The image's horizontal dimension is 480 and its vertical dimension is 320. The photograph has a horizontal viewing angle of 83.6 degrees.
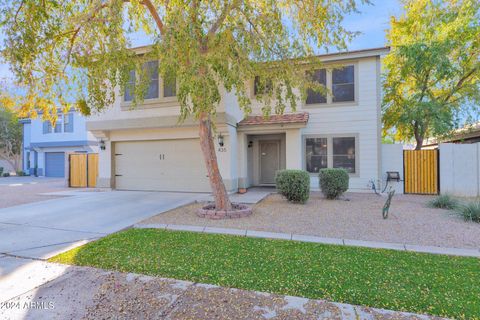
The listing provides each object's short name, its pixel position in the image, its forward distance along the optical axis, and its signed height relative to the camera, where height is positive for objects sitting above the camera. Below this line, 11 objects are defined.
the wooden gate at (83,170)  14.38 -0.34
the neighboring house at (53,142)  22.50 +1.83
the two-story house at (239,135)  10.95 +1.21
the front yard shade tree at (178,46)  5.83 +3.00
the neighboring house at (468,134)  13.45 +1.48
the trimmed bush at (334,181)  9.20 -0.65
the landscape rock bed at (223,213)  6.91 -1.31
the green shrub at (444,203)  7.94 -1.23
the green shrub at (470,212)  6.45 -1.22
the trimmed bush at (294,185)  8.45 -0.70
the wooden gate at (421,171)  10.93 -0.37
